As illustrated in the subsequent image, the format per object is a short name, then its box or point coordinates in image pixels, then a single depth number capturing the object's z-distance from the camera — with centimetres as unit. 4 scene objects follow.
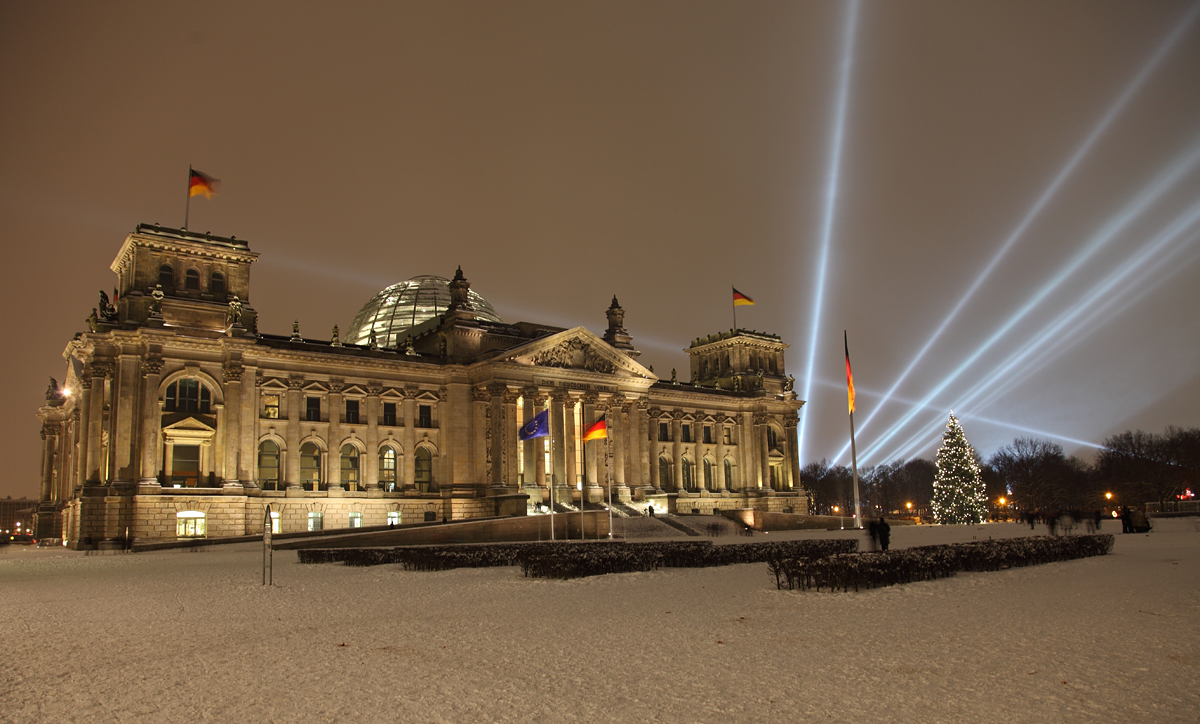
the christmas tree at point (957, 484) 7344
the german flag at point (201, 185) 5597
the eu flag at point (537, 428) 5469
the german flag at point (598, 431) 5625
